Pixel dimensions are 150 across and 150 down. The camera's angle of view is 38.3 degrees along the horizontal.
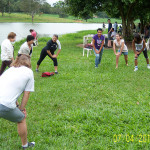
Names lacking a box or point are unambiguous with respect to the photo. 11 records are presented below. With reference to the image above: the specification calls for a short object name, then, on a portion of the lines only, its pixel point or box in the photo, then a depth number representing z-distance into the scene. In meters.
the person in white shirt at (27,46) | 6.80
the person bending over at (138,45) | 8.29
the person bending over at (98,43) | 9.02
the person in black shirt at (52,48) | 8.23
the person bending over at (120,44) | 9.11
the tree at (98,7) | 15.71
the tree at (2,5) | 78.47
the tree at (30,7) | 88.50
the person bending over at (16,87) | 3.00
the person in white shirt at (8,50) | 6.79
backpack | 8.26
